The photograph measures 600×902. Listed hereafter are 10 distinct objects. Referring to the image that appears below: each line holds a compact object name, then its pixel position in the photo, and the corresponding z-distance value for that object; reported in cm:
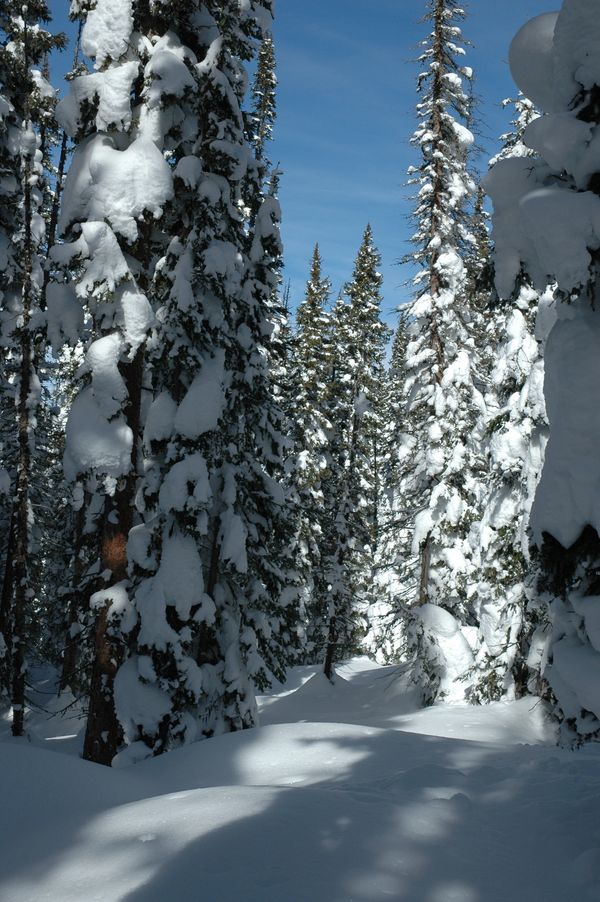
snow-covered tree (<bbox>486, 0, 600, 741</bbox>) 477
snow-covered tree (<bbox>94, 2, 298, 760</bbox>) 922
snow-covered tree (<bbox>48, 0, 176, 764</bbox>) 813
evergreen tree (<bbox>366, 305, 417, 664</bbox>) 2379
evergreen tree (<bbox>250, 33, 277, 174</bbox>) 2734
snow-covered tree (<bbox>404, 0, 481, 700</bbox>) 1917
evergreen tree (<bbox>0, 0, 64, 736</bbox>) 1433
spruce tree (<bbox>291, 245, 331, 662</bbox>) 3075
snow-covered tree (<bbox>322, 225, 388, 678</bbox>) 2970
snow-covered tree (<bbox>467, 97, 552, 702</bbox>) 1504
